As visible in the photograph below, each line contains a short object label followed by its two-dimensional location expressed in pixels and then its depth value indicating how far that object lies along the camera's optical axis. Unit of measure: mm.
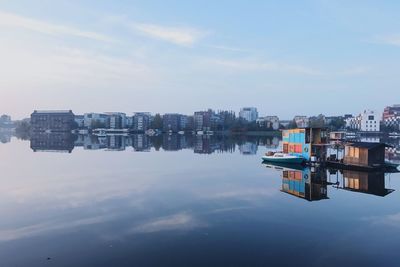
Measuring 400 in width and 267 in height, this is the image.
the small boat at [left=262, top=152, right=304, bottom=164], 34844
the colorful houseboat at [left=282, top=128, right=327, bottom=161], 35219
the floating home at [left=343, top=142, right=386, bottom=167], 30547
